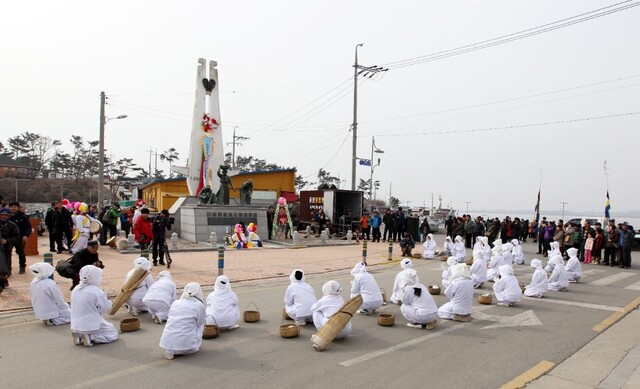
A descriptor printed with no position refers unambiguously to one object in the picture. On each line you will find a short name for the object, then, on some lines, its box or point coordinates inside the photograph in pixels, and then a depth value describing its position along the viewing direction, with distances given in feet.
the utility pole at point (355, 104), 97.09
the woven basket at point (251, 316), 27.63
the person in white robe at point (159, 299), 26.91
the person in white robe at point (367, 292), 30.27
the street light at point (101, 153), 82.32
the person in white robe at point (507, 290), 33.83
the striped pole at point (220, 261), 41.91
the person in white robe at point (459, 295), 28.71
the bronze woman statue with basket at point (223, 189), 81.61
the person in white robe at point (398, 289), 31.26
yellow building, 122.01
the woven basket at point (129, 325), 24.90
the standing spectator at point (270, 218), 85.51
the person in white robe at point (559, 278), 41.65
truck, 94.32
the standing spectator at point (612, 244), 60.97
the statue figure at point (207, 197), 81.71
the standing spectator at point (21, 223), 39.60
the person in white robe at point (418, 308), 26.74
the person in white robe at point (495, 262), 44.04
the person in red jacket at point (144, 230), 49.14
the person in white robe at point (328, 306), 24.63
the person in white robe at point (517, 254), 60.37
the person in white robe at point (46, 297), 25.29
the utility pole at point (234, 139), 185.19
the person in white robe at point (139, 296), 28.29
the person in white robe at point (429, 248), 65.98
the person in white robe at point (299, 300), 26.86
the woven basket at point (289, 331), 24.36
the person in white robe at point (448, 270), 31.99
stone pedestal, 75.46
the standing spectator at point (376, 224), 88.18
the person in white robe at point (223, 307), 25.27
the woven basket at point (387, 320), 27.43
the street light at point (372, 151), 130.47
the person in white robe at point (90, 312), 22.36
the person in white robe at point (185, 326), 20.68
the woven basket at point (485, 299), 35.04
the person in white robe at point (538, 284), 37.93
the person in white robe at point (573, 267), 45.88
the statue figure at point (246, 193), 84.07
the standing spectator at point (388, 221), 86.69
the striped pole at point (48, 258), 31.56
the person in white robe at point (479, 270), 42.22
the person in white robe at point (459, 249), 58.54
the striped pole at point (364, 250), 55.67
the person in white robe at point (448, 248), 62.83
